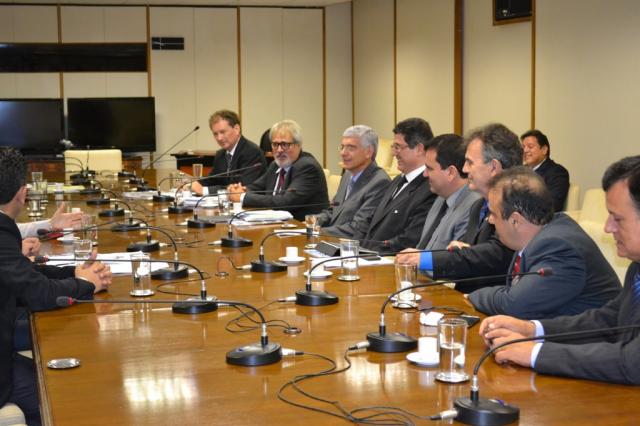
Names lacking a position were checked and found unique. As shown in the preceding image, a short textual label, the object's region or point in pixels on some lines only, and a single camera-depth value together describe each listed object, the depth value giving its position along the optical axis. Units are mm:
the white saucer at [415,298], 3193
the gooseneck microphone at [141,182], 7912
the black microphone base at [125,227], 5227
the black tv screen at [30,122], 12680
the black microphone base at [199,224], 5403
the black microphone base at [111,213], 6047
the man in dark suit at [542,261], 3035
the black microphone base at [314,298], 3211
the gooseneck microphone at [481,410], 1970
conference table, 2092
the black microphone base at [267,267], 3877
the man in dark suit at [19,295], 3102
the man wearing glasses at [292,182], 6891
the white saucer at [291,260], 4082
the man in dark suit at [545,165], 7531
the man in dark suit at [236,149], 8227
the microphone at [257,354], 2459
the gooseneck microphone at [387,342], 2588
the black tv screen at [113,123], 12844
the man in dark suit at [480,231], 3799
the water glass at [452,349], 2281
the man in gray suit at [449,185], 4332
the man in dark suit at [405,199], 4910
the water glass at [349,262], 3674
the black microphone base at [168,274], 3734
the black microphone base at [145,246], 4473
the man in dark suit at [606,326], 2279
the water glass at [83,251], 3898
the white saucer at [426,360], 2443
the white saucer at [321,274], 3742
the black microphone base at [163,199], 6977
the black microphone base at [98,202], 6836
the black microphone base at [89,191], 7836
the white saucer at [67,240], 4852
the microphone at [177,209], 6156
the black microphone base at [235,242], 4594
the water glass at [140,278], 3445
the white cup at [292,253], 4105
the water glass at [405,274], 3346
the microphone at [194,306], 3118
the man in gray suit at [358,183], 5750
